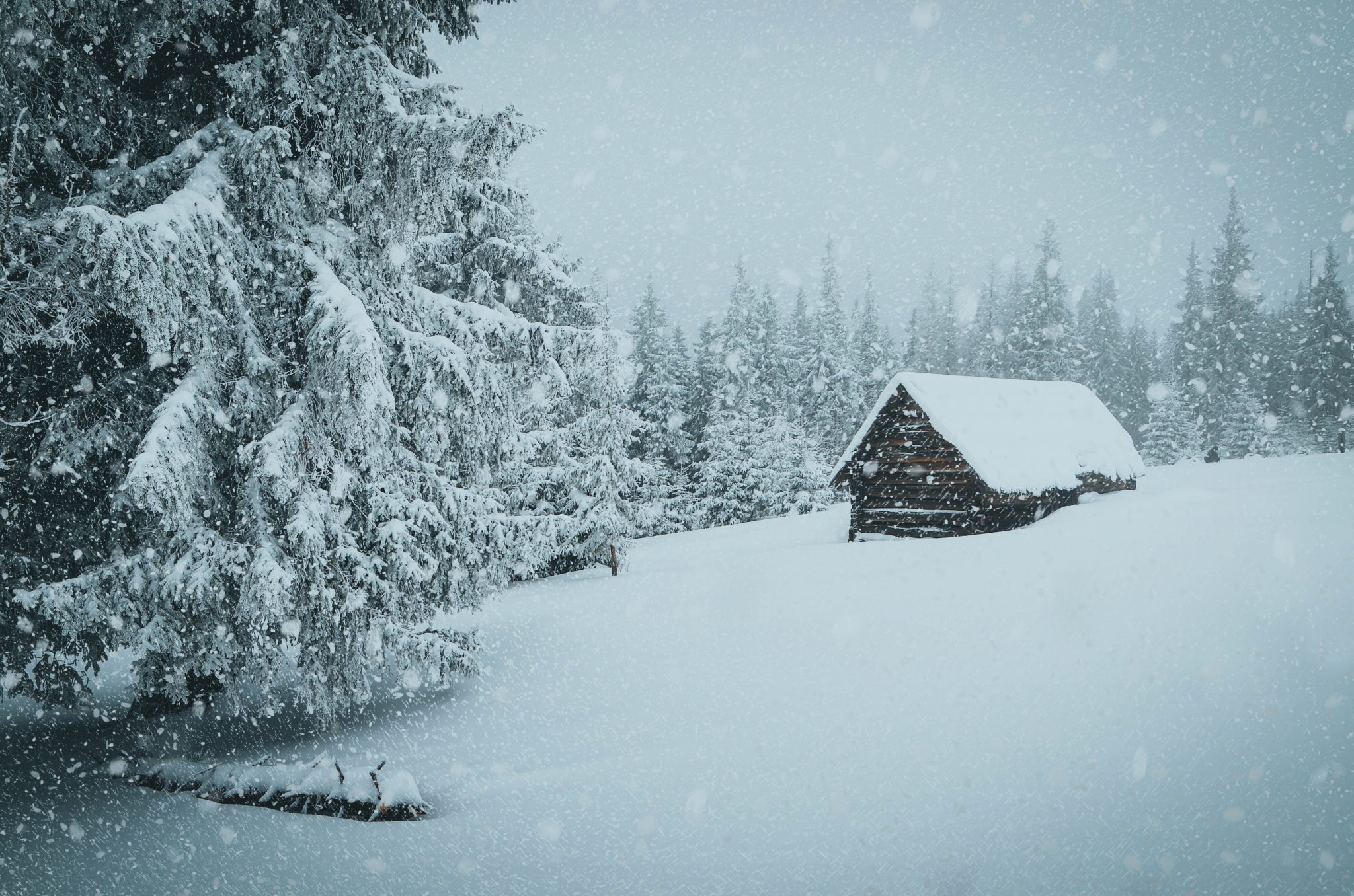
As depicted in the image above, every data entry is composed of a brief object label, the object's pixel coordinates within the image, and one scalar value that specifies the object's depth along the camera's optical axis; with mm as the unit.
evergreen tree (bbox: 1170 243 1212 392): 45750
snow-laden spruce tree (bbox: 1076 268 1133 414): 50938
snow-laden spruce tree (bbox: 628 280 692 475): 32656
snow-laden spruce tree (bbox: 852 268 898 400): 46375
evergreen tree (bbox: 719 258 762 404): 33875
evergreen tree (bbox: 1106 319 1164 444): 52688
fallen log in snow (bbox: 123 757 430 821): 6645
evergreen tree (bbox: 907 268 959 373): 51469
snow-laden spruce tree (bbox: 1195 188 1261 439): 44625
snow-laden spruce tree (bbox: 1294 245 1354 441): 40312
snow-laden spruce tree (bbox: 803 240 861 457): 39250
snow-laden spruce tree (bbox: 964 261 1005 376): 47962
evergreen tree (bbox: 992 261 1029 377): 44938
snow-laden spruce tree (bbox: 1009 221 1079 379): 42625
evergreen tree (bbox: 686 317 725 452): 35062
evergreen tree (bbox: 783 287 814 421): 39469
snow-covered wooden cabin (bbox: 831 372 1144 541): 16562
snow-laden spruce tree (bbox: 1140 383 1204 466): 45438
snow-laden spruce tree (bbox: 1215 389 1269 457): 43750
